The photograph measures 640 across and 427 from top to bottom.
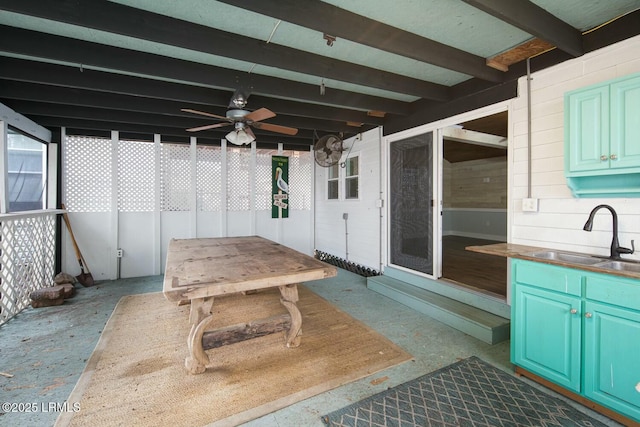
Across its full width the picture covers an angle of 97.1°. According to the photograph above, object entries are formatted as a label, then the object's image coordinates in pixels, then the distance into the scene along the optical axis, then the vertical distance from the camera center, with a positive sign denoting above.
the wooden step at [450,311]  2.67 -1.07
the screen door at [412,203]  3.79 +0.13
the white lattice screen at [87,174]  4.71 +0.64
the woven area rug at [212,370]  1.80 -1.26
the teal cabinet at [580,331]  1.60 -0.76
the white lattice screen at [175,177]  5.27 +0.65
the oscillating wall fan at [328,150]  4.84 +1.07
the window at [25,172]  3.70 +0.57
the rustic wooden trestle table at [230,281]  1.94 -0.49
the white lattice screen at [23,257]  3.21 -0.59
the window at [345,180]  5.43 +0.65
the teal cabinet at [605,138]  1.81 +0.51
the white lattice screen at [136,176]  4.99 +0.64
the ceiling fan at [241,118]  3.00 +1.05
